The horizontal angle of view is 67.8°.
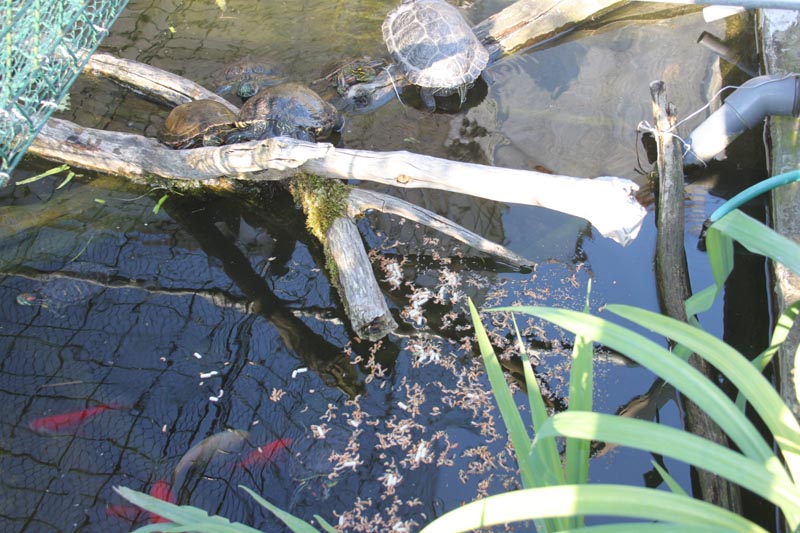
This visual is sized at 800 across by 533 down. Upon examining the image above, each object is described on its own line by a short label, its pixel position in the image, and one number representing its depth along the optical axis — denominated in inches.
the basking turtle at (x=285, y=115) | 162.6
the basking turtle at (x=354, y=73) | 192.9
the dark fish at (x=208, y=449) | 111.7
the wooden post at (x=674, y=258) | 98.3
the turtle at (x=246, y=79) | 193.6
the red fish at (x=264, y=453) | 112.4
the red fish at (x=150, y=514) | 105.6
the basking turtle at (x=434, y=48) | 189.5
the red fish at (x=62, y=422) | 117.9
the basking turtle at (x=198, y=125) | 159.6
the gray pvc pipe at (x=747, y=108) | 150.4
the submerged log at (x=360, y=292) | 127.3
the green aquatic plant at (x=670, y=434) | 51.5
